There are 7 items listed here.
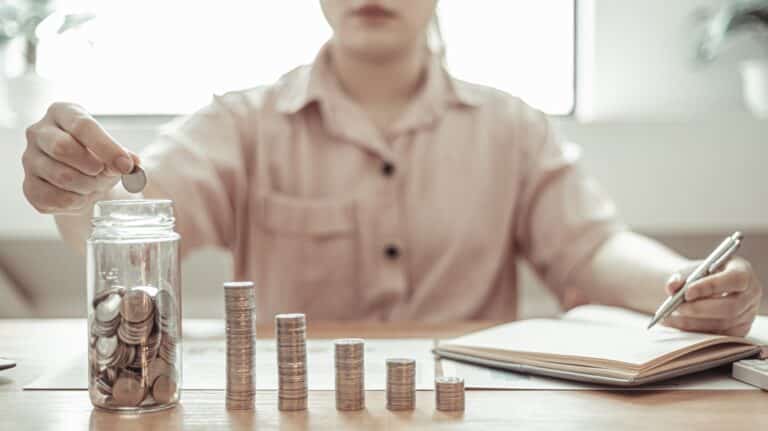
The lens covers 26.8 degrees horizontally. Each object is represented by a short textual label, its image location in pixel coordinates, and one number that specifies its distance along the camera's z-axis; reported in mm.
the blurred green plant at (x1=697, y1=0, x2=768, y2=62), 2483
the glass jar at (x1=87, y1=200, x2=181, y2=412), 1166
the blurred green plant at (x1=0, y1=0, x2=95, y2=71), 2585
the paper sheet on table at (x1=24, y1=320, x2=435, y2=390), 1278
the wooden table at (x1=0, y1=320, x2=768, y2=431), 1152
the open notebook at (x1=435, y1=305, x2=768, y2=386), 1259
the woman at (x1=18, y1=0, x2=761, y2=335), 1832
